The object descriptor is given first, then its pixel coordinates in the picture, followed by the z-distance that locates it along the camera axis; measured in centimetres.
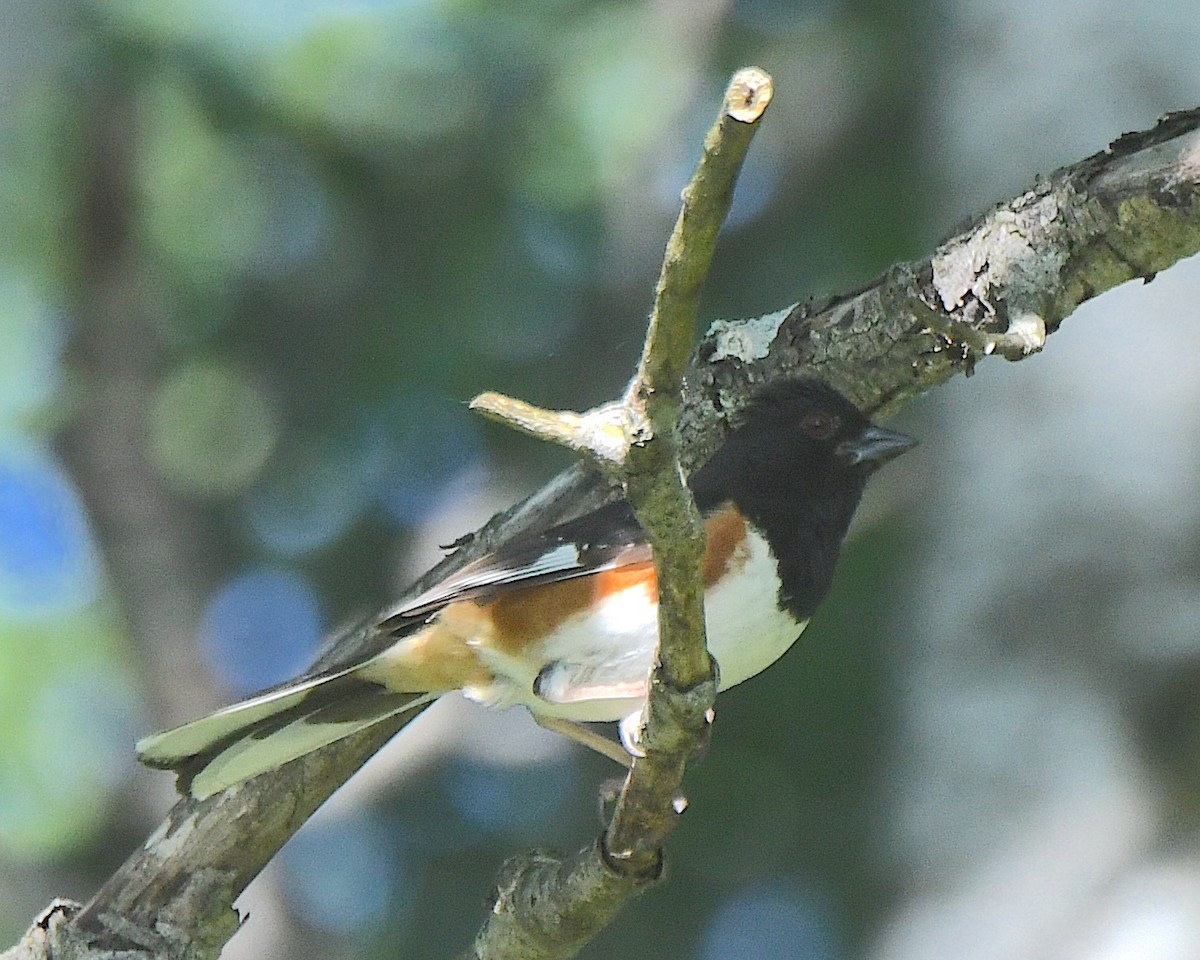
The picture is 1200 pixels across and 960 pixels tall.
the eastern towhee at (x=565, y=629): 622
